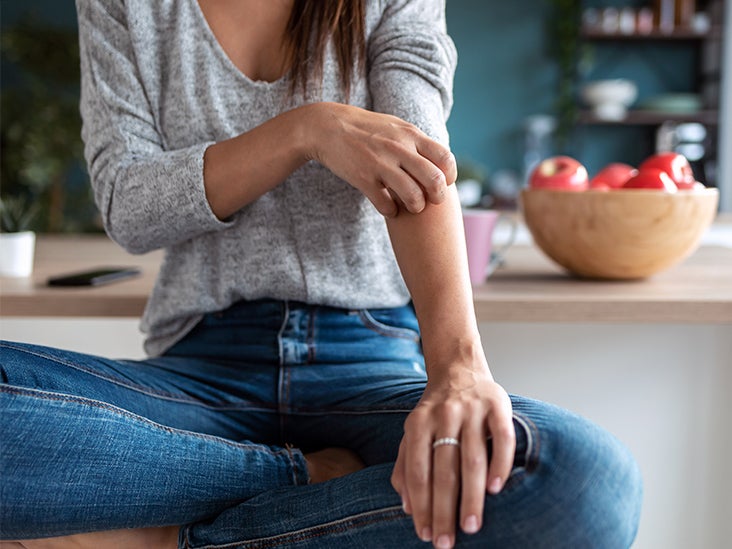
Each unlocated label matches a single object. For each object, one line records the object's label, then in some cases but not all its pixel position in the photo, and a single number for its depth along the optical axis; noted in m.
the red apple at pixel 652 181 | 1.29
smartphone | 1.29
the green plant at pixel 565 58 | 4.73
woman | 0.69
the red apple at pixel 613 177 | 1.37
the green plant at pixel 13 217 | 1.44
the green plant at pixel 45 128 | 4.26
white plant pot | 1.37
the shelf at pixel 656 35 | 4.47
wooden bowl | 1.26
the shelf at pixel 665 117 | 4.48
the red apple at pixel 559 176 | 1.35
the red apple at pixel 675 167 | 1.33
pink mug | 1.25
